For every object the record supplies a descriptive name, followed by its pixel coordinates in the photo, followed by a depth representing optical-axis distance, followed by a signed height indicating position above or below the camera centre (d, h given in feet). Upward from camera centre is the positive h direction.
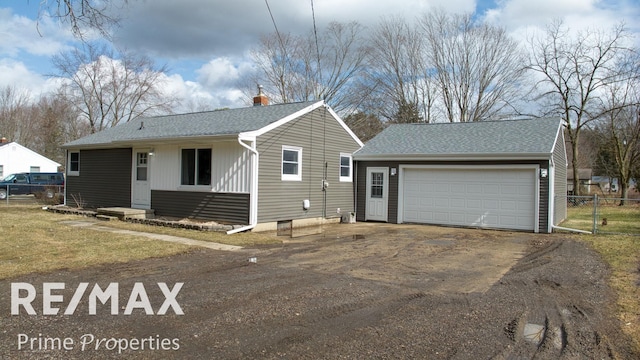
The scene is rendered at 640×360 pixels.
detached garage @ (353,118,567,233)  47.21 +1.11
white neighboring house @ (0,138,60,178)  127.95 +5.22
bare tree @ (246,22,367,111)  116.78 +26.45
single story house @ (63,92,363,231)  43.37 +1.56
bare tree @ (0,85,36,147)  158.71 +19.77
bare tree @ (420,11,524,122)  112.37 +26.40
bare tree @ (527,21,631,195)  97.91 +21.13
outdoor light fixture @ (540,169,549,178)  45.93 +1.43
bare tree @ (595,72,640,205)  98.60 +13.56
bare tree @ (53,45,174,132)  126.62 +23.45
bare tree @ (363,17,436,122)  116.06 +25.65
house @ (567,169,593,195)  170.42 +4.51
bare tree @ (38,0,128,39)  20.36 +7.89
